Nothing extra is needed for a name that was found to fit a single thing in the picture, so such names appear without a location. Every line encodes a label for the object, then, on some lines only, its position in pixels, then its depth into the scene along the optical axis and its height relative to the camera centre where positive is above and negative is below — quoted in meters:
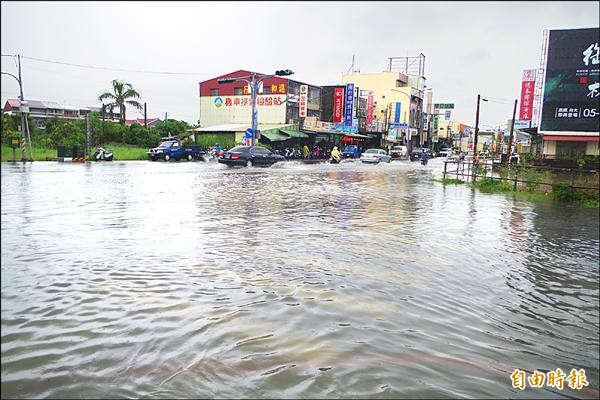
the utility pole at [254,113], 33.06 +2.86
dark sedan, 28.16 -0.22
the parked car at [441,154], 75.49 +0.80
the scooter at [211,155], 35.08 -0.25
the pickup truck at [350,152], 48.20 +0.41
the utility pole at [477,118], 31.73 +2.87
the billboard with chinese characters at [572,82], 20.70 +3.60
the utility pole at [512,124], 37.05 +2.95
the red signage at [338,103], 49.28 +5.54
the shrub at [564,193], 14.52 -0.92
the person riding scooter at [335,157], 36.31 -0.10
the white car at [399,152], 53.88 +0.64
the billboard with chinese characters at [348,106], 48.97 +5.22
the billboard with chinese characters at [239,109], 44.69 +4.37
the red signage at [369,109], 57.72 +5.82
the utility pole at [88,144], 27.65 +0.25
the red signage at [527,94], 35.72 +5.27
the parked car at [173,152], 32.16 -0.06
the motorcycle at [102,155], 28.58 -0.38
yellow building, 64.31 +8.81
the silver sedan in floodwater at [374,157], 37.88 +0.02
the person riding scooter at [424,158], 40.35 +0.03
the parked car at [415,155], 49.84 +0.33
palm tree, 40.75 +4.57
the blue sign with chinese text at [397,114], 64.00 +5.93
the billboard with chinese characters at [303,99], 43.88 +5.19
